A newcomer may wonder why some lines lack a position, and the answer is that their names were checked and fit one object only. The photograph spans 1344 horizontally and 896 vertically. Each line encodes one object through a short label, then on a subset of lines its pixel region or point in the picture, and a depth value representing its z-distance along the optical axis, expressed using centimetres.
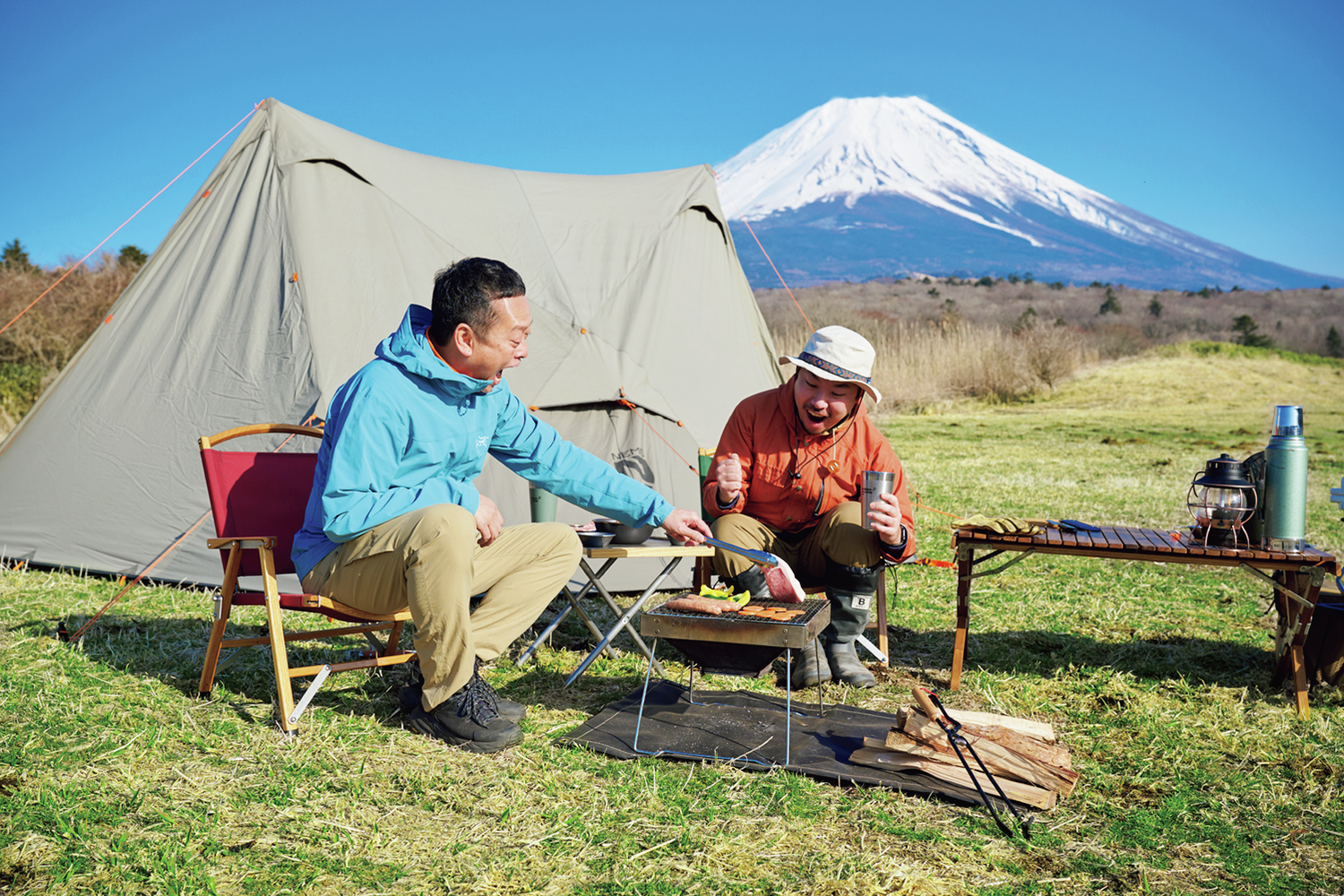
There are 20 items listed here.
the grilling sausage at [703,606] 307
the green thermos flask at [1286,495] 350
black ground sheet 292
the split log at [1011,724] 302
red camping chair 313
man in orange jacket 368
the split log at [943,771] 270
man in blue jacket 296
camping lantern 354
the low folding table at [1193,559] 342
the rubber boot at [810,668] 374
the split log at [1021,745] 286
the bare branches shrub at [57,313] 1359
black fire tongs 259
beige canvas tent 515
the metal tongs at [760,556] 333
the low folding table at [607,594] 373
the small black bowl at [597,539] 396
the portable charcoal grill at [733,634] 292
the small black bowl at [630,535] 394
